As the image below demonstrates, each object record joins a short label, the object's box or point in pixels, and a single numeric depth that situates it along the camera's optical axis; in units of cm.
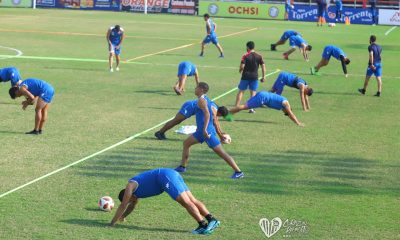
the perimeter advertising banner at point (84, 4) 7756
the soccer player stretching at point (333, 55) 3228
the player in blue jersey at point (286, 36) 4072
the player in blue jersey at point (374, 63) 2845
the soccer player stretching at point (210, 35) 4000
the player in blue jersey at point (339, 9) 6850
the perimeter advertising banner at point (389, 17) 7069
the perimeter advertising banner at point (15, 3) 7819
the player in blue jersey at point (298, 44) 3981
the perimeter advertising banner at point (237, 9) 7406
